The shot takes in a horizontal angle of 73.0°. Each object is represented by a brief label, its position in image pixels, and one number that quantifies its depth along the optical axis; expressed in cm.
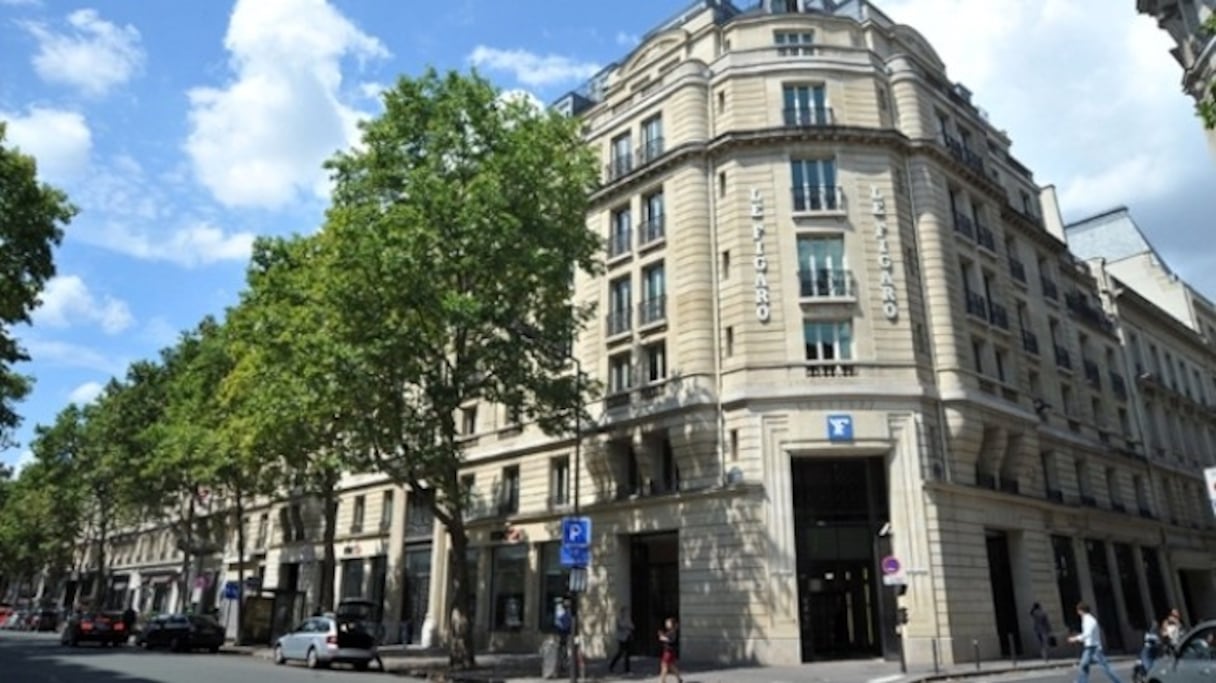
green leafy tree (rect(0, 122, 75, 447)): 2050
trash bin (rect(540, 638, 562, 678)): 2014
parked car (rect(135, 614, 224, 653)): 3139
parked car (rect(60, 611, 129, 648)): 3338
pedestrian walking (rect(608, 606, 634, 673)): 2228
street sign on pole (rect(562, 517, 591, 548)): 1856
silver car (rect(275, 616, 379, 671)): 2283
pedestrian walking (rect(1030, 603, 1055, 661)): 2405
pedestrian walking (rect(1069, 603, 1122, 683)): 1512
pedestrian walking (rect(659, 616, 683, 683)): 1772
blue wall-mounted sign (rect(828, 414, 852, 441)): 2380
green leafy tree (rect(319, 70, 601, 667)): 2223
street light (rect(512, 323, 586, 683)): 2063
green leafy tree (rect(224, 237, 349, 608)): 2241
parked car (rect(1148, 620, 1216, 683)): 1011
